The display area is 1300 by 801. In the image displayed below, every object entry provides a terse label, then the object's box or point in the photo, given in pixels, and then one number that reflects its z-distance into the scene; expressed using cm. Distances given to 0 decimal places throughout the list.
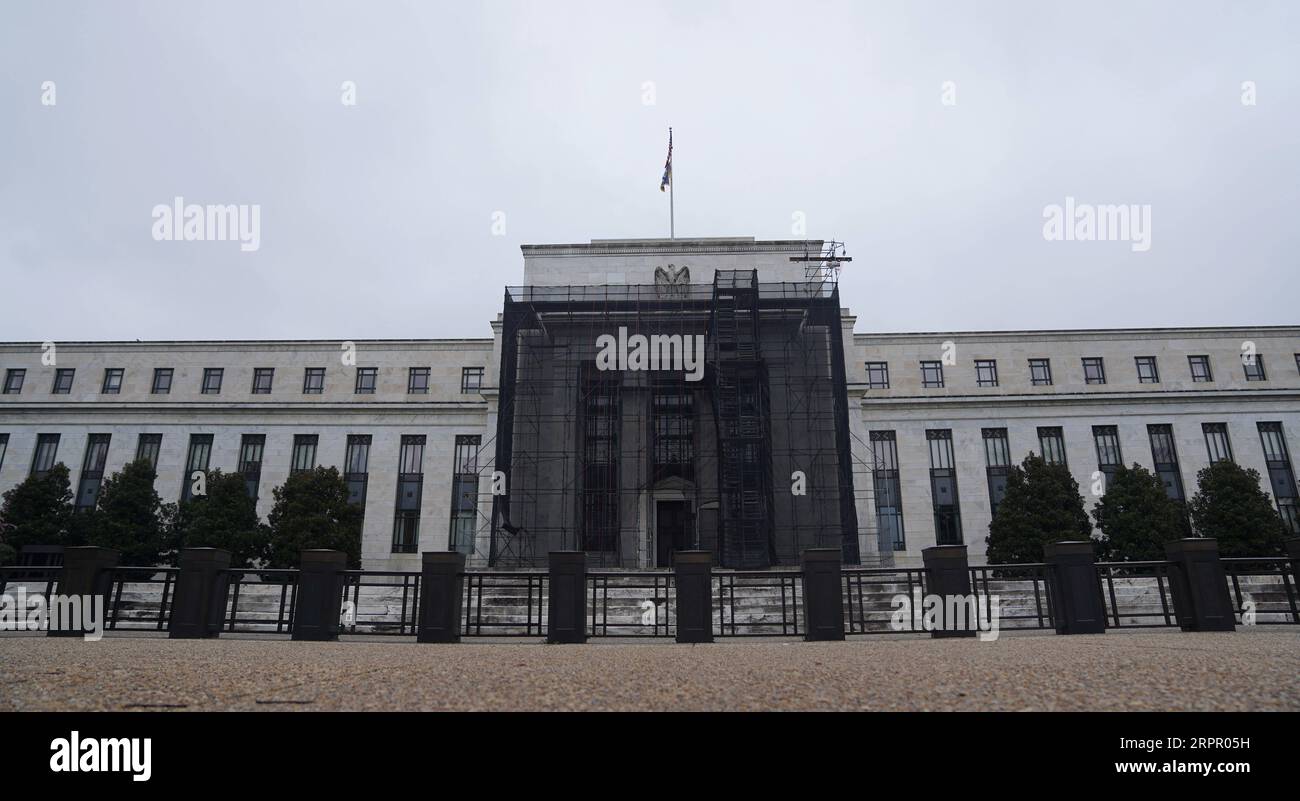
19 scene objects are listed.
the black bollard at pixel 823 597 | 1291
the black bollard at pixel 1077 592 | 1287
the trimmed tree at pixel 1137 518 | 2962
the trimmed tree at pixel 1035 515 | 3025
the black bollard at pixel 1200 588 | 1305
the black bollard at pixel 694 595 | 1272
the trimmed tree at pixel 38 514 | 3158
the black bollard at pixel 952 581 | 1323
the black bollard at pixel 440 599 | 1277
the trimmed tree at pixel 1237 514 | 2970
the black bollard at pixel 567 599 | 1262
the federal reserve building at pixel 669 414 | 3153
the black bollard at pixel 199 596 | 1328
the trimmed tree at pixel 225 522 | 3100
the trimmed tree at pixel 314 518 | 3072
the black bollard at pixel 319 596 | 1310
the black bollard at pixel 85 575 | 1352
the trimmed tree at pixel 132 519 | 3105
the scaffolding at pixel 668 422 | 3088
